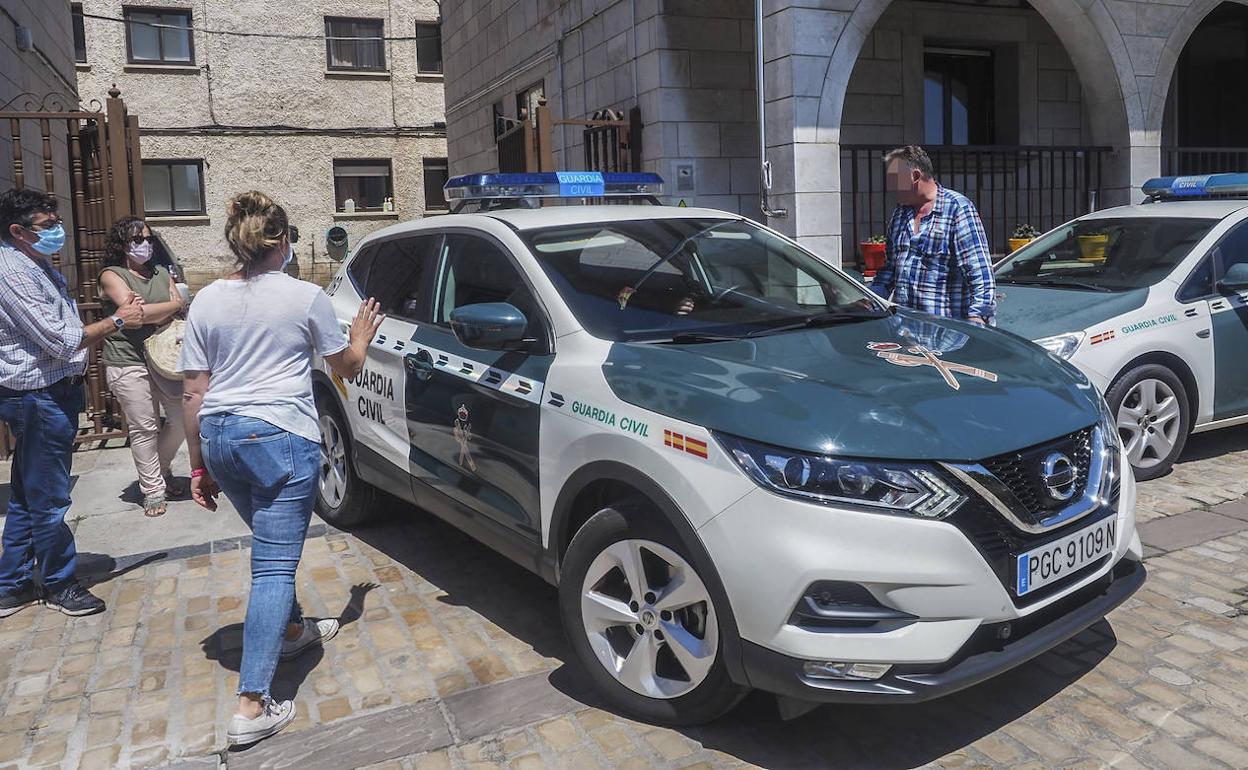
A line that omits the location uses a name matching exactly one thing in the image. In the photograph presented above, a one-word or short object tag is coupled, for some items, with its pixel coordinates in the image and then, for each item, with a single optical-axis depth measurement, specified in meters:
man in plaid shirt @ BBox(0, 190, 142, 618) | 4.41
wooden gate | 7.81
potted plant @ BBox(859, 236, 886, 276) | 9.94
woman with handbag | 6.29
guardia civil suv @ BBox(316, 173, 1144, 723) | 2.92
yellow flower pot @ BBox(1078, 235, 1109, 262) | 6.92
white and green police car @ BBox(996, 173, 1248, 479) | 6.01
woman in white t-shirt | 3.50
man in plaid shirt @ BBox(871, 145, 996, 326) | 5.46
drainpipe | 8.92
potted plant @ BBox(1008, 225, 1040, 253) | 10.83
